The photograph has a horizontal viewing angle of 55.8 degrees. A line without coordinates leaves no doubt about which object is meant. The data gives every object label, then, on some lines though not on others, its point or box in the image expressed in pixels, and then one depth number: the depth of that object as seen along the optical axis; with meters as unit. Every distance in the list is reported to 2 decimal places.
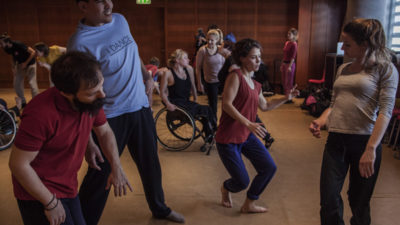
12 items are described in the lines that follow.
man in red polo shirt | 1.44
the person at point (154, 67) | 6.96
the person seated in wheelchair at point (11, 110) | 4.97
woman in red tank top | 2.77
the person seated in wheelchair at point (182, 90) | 4.54
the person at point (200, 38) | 9.42
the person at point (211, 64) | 5.44
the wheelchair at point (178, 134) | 4.72
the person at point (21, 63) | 6.90
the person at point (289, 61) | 7.62
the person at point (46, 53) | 6.54
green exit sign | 10.25
